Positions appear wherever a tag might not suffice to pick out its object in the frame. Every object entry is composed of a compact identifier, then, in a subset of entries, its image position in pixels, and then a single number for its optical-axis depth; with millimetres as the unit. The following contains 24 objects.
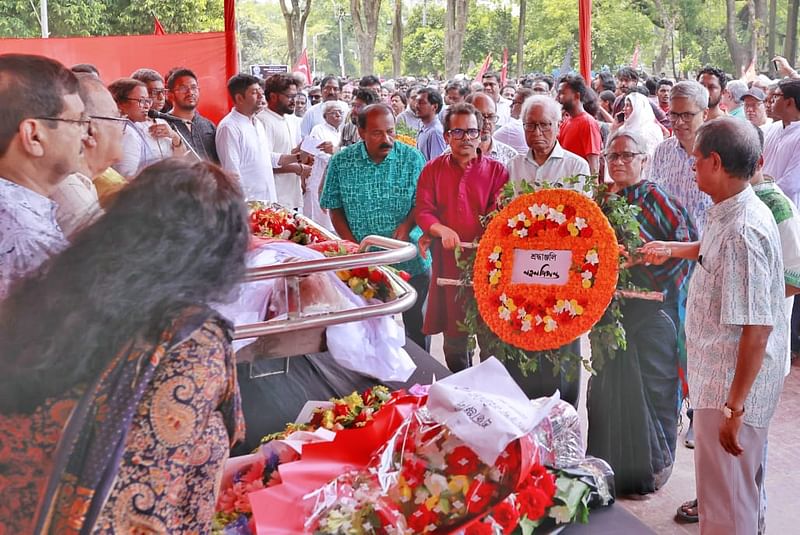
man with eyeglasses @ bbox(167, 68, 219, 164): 6449
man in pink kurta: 4730
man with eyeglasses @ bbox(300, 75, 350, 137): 10703
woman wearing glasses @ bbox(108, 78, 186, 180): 5496
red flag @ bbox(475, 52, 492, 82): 15688
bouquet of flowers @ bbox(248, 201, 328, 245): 4660
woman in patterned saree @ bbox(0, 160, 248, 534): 1566
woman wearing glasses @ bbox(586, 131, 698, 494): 3812
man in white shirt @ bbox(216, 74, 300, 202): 6496
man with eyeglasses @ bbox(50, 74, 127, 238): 2861
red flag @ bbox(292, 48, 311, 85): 15668
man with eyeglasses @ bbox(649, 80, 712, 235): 4742
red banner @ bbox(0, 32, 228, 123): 8938
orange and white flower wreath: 3473
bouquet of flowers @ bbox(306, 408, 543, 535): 2242
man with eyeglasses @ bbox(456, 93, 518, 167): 6074
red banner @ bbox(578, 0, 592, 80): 8023
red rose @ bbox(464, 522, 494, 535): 2186
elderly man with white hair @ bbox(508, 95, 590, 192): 4605
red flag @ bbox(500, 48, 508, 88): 20406
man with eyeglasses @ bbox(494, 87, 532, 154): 8266
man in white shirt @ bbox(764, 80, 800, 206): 5926
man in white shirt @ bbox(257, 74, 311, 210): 7621
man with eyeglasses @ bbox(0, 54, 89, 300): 2256
